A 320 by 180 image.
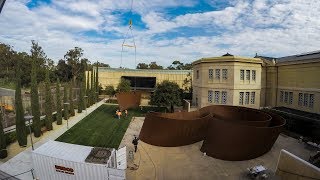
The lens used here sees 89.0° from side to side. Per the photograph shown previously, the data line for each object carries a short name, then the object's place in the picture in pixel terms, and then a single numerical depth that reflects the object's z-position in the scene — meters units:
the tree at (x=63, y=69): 60.66
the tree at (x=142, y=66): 82.17
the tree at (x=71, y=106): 26.98
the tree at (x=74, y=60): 61.23
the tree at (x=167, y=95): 26.55
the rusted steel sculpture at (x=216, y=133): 14.85
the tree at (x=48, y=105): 20.26
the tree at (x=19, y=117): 16.12
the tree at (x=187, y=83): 41.61
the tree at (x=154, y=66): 79.65
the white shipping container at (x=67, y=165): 10.54
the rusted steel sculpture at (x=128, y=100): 28.08
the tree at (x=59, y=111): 22.48
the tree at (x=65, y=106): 23.91
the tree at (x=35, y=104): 18.26
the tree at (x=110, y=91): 41.36
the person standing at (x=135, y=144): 15.96
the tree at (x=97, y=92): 37.69
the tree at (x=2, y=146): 14.45
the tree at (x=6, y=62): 50.82
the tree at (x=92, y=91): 34.54
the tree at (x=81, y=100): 28.99
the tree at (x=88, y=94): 33.62
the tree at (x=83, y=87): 29.76
